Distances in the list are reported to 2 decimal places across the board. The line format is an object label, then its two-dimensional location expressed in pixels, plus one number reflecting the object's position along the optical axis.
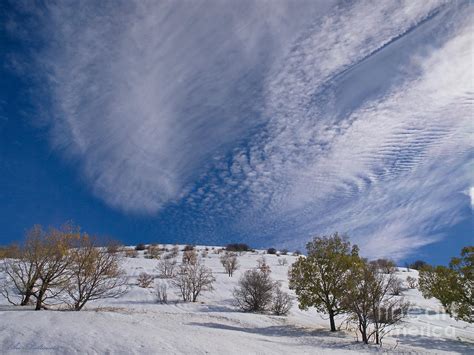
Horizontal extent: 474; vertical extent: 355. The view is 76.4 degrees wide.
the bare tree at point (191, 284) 25.05
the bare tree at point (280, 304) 22.86
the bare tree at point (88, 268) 16.09
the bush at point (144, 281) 27.84
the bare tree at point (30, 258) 15.53
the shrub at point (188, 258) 42.53
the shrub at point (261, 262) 47.41
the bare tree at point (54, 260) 15.71
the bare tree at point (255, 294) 23.58
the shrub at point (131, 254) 47.49
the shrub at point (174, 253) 51.76
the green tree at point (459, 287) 20.75
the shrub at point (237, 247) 72.06
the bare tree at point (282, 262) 50.76
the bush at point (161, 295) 23.55
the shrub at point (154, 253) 50.23
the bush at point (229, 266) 36.70
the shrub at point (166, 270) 32.41
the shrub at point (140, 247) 64.77
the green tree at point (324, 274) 18.39
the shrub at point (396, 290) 35.30
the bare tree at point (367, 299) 15.42
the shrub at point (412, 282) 42.84
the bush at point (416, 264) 79.48
